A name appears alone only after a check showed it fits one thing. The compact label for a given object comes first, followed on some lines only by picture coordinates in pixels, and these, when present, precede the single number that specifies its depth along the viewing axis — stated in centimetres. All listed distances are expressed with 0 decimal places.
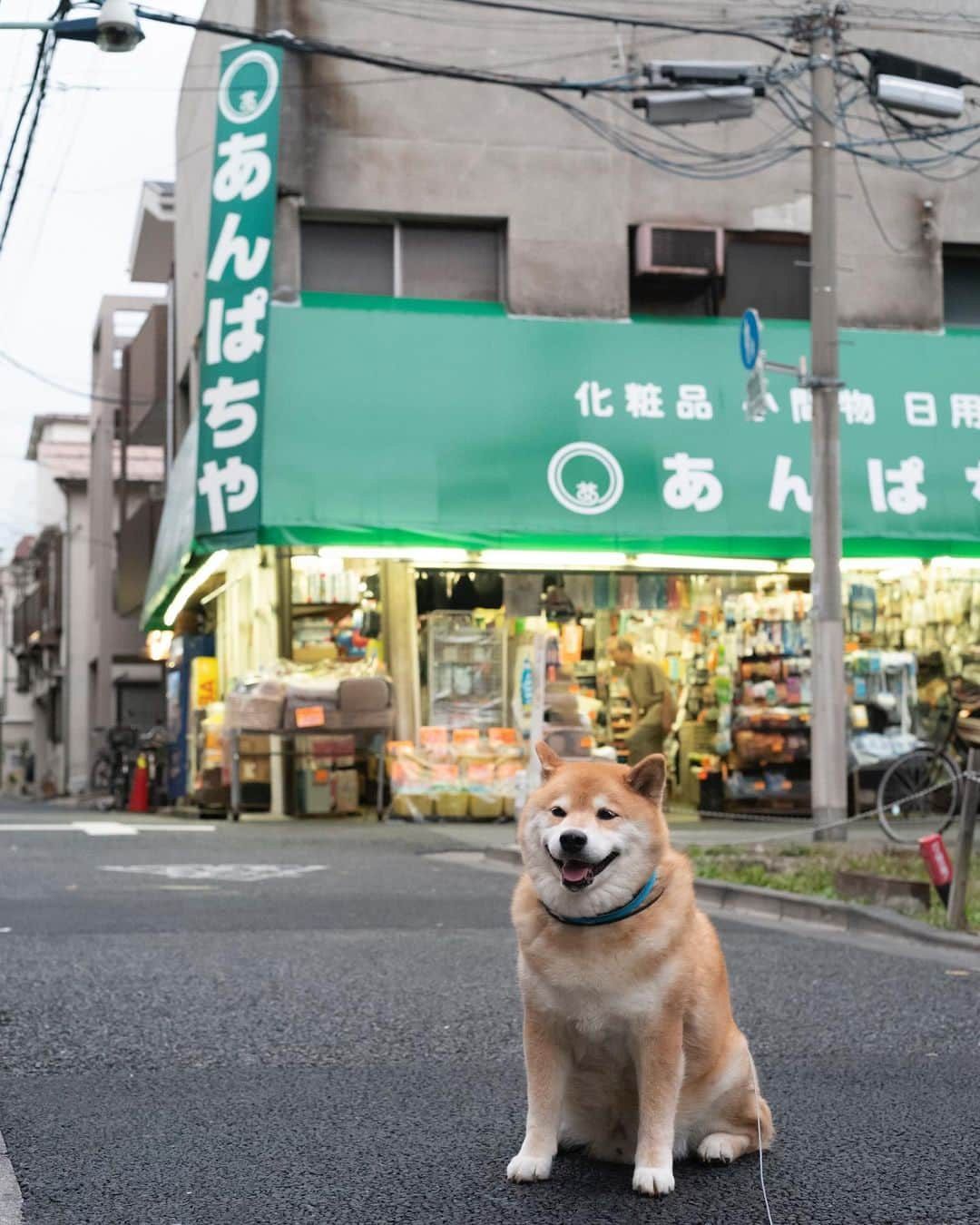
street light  1152
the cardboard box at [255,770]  1902
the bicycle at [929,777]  1411
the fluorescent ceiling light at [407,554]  1831
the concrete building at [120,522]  3203
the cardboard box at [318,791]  1859
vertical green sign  1798
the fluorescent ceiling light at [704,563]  1928
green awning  1812
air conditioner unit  1952
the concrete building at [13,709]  7038
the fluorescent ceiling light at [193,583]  2073
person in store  1673
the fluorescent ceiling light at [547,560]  1906
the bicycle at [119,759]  2903
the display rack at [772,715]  1914
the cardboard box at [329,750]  1842
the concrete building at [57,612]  4862
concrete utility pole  1419
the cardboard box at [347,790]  1873
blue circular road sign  1440
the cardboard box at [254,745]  1880
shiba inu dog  341
